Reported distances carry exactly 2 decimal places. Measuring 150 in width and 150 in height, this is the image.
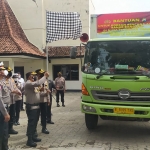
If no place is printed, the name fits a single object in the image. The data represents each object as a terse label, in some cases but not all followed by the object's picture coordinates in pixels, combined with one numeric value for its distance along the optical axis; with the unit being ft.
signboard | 24.86
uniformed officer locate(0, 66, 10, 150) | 14.81
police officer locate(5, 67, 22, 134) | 21.15
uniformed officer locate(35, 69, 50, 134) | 21.76
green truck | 19.06
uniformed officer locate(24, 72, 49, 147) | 18.78
